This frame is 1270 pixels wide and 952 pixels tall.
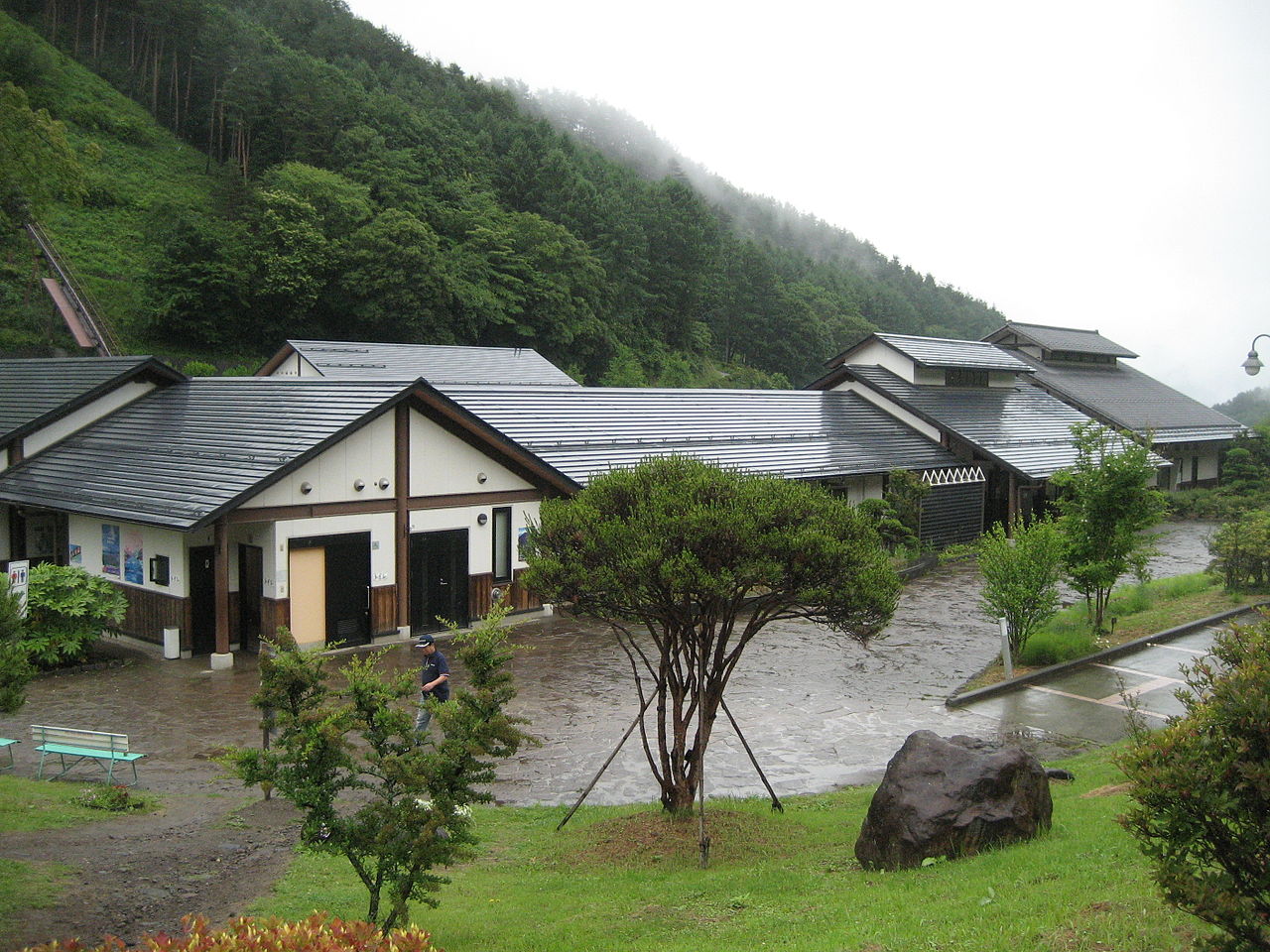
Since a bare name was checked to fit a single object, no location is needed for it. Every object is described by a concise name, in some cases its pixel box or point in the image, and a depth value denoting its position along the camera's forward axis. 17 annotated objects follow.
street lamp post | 22.94
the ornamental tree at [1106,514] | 18.69
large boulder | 8.29
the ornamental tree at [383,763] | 6.77
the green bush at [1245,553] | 22.19
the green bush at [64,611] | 16.78
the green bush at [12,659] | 7.50
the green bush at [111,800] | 10.39
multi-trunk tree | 9.17
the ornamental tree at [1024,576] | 17.31
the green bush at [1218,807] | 4.71
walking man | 12.62
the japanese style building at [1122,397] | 45.94
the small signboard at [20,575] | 15.80
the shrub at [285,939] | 5.26
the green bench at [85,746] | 11.59
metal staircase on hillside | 46.53
